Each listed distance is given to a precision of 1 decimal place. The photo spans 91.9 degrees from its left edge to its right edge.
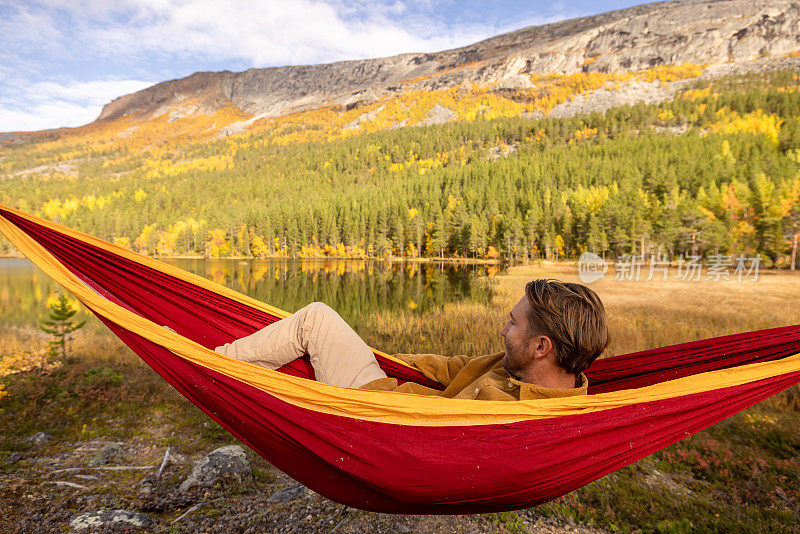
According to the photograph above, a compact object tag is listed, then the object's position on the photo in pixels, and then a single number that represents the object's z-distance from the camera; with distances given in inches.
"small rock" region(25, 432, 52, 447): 130.2
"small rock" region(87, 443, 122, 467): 119.5
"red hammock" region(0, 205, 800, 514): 46.6
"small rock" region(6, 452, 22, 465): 117.2
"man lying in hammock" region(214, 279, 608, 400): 52.2
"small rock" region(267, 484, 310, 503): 97.5
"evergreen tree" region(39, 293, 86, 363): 199.9
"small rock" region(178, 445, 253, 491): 106.0
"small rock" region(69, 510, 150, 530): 82.5
